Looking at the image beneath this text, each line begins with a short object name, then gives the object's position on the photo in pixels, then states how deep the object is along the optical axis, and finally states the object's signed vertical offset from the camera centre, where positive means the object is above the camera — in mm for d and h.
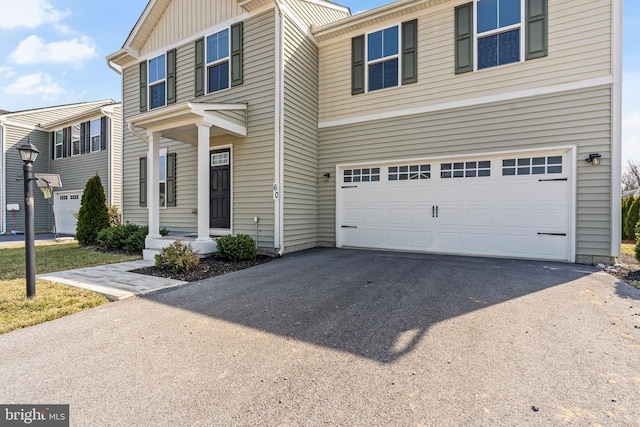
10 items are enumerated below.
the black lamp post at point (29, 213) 3811 -60
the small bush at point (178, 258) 5344 -906
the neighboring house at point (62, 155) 12891 +2460
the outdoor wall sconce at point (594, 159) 5699 +953
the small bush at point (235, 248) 6352 -841
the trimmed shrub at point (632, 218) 10273 -323
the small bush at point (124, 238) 7875 -800
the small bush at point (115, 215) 10969 -265
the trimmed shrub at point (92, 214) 8945 -171
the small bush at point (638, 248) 5176 -678
